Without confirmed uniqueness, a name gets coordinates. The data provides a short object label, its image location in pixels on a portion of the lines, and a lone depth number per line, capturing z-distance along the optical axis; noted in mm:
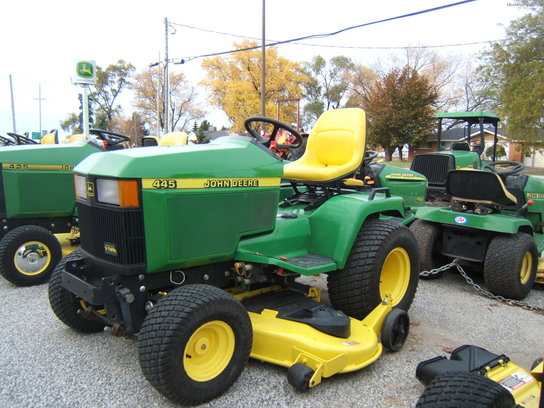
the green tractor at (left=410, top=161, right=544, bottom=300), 4297
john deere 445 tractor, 2400
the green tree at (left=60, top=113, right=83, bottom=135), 52909
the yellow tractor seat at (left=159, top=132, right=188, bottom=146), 5758
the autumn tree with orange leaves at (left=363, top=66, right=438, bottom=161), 31750
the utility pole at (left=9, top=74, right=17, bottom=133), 43588
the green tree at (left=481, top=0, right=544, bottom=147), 24016
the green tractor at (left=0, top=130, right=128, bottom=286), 4430
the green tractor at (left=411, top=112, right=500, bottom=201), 8036
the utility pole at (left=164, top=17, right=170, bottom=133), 24877
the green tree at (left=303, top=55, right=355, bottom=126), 51031
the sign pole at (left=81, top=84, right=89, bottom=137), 10880
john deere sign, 11508
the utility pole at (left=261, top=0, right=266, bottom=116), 15934
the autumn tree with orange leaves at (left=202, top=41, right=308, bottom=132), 33719
